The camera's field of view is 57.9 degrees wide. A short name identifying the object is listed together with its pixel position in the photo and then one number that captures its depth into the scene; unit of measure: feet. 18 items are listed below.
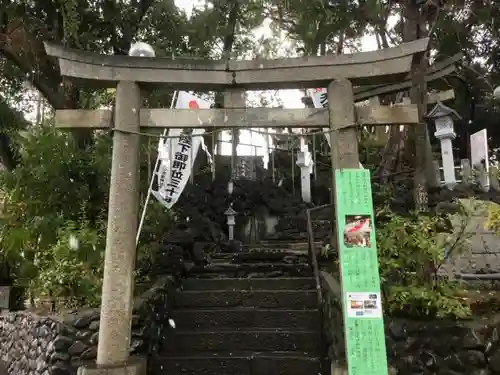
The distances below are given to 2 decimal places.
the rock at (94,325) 19.42
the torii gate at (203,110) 17.20
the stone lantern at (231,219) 48.01
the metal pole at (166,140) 28.41
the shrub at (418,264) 17.08
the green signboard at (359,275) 14.96
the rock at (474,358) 16.62
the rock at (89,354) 19.04
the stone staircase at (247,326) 20.81
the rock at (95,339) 19.25
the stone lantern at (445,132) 44.73
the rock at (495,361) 16.55
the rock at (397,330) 17.25
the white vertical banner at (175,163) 28.40
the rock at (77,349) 19.29
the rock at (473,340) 16.78
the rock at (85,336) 19.39
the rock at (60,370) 19.04
